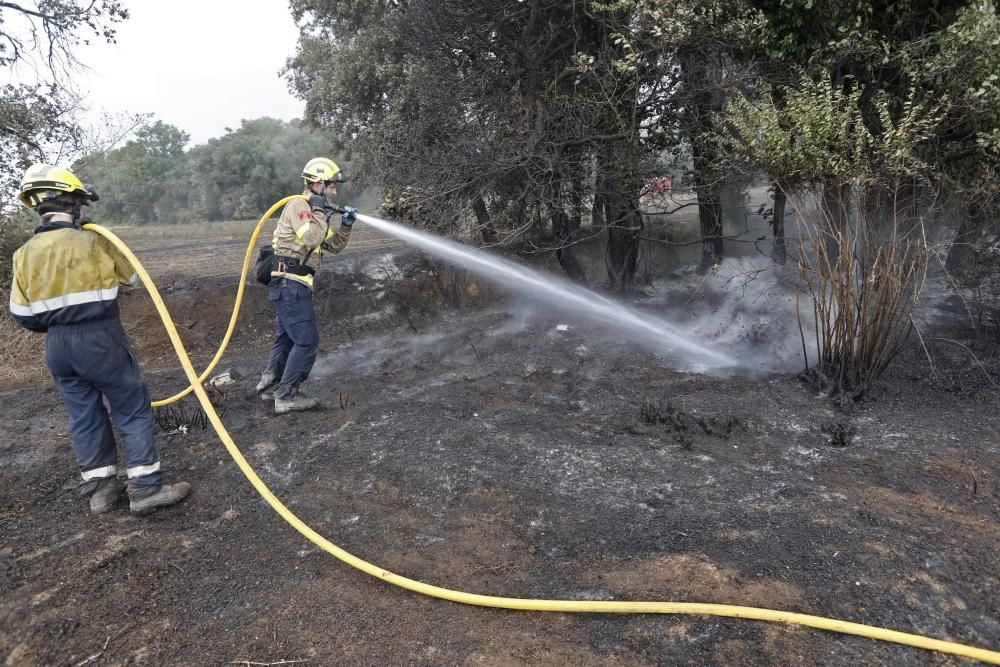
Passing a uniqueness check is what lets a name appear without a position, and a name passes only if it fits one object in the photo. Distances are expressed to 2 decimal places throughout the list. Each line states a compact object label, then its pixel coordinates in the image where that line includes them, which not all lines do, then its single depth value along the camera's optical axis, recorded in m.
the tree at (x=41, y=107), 7.93
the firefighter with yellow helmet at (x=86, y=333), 3.42
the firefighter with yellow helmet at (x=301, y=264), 5.00
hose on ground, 2.31
